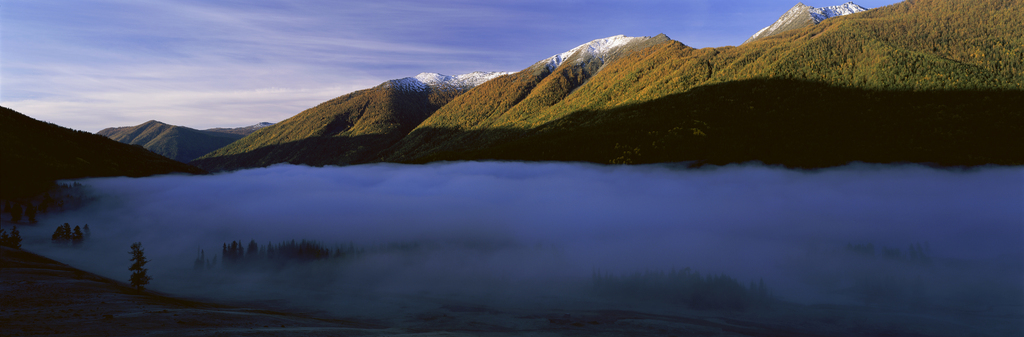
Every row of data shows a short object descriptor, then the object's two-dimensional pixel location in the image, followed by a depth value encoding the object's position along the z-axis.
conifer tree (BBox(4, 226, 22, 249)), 147.88
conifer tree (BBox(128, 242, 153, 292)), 120.19
